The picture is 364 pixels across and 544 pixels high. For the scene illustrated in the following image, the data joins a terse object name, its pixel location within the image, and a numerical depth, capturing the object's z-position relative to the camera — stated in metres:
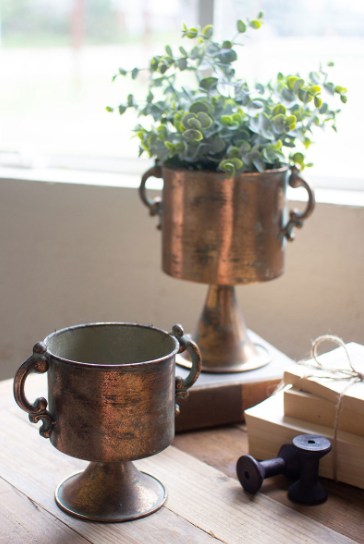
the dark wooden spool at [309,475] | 0.64
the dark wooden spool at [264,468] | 0.66
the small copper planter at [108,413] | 0.58
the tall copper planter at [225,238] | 0.84
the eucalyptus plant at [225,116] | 0.81
